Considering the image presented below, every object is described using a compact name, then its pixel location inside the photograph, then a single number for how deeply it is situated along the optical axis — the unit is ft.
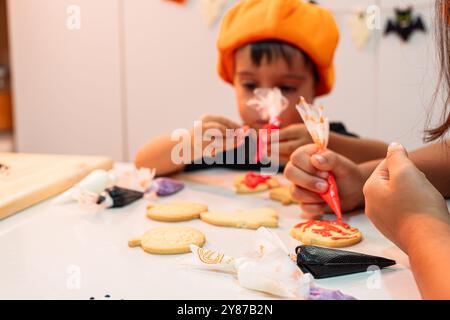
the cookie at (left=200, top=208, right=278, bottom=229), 2.44
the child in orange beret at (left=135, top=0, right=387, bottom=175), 3.71
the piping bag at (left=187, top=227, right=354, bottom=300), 1.64
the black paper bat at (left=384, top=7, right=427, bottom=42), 6.57
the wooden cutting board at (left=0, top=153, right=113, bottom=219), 2.72
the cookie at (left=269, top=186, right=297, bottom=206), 2.96
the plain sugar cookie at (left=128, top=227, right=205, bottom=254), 2.06
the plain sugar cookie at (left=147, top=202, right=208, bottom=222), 2.55
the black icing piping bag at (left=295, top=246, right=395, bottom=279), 1.82
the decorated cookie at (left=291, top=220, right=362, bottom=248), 2.18
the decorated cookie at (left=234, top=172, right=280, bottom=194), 3.20
